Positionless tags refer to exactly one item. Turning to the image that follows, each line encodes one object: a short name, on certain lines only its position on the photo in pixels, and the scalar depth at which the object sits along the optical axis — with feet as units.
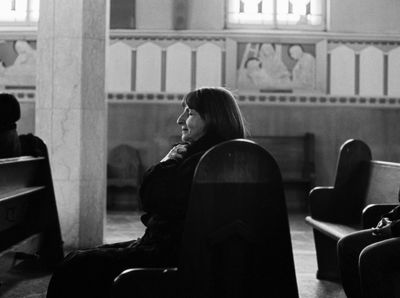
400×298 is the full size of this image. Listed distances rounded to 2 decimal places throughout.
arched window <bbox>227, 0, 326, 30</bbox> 28.43
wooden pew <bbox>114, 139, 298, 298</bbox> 5.83
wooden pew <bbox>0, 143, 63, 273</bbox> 11.74
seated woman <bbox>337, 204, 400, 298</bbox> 7.52
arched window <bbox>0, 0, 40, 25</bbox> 28.78
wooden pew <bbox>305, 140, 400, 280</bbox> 13.24
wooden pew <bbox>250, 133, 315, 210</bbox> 26.12
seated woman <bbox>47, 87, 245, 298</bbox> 6.57
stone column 16.53
